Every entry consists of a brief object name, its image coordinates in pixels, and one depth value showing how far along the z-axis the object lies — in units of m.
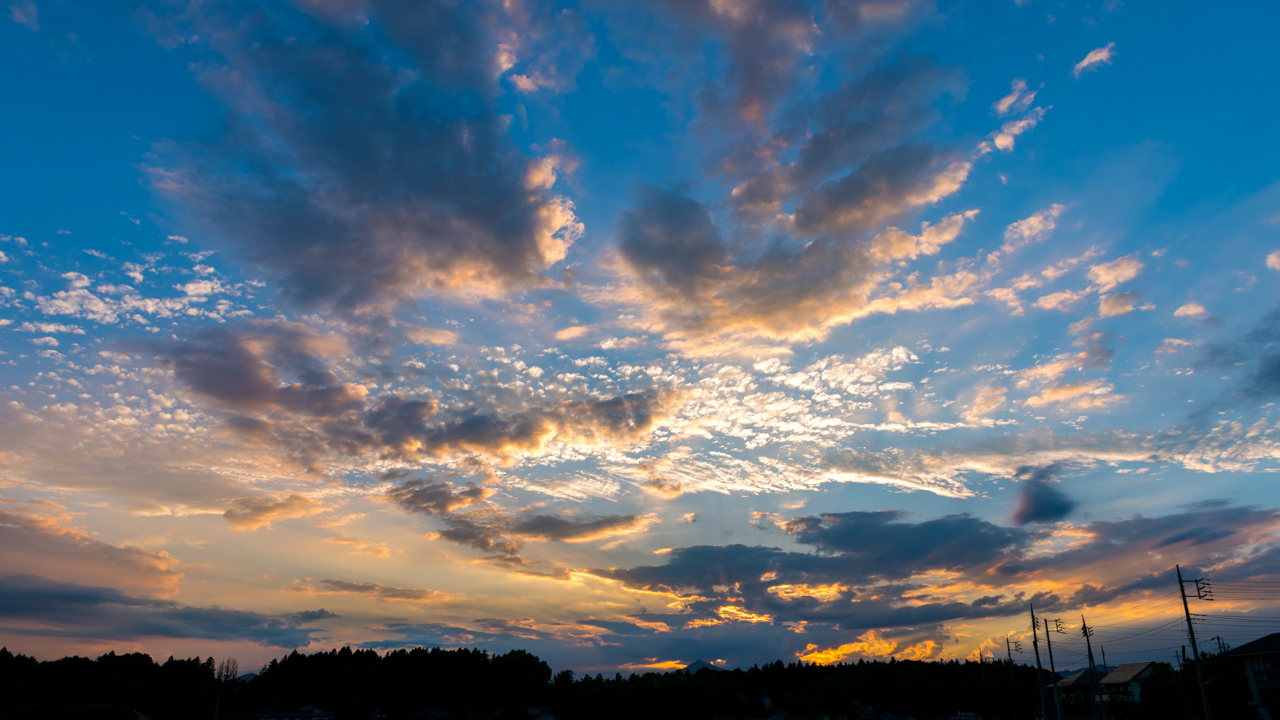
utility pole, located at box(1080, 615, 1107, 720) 75.31
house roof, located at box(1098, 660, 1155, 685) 110.52
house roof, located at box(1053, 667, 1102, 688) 127.04
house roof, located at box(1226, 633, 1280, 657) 80.13
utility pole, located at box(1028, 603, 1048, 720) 77.72
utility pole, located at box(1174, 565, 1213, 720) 49.95
